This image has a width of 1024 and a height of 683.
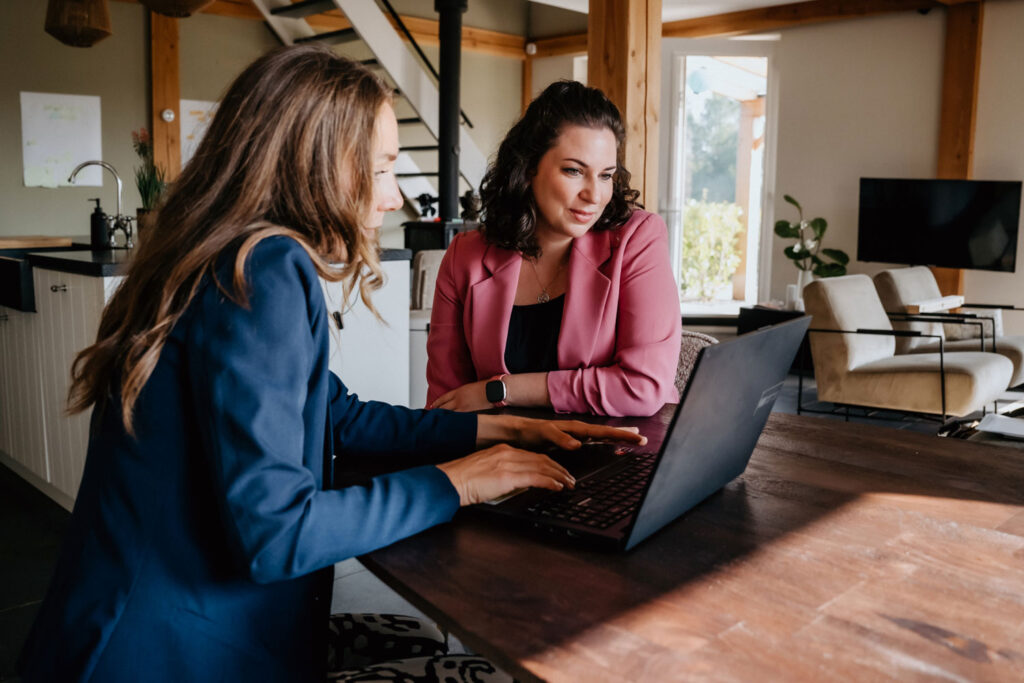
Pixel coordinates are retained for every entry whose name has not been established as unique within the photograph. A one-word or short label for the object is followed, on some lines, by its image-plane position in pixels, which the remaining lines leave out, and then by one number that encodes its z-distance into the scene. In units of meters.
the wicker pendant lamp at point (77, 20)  4.64
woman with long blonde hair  0.89
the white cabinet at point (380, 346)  3.59
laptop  0.93
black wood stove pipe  6.34
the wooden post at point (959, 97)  6.37
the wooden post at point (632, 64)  3.51
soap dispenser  4.01
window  8.96
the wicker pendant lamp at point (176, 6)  4.47
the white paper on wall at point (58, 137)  6.78
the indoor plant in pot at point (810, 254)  6.84
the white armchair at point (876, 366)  4.30
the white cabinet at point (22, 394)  3.57
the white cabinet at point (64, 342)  3.09
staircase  6.50
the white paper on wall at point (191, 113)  7.54
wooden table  0.75
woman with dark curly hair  1.79
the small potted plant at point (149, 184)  3.99
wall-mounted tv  5.98
